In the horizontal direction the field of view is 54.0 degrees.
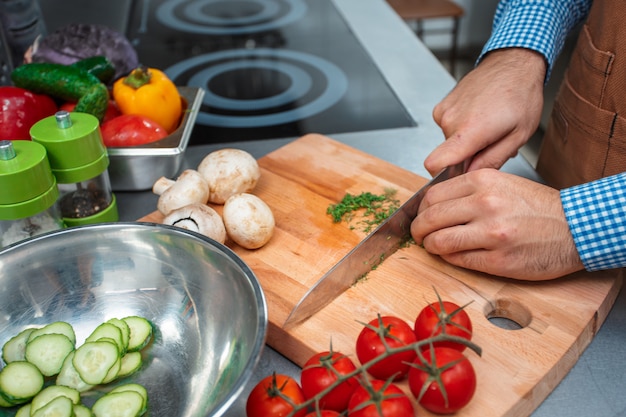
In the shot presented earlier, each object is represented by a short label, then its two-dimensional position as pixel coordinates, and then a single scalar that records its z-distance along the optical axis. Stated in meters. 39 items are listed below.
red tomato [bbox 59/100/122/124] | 1.25
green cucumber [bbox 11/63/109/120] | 1.22
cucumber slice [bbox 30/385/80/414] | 0.76
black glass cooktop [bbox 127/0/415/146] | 1.53
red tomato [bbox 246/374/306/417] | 0.71
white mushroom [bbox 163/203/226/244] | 1.02
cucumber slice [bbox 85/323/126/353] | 0.84
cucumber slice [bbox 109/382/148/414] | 0.78
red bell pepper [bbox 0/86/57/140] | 1.10
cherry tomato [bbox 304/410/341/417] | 0.69
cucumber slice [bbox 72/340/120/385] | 0.80
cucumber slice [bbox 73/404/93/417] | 0.74
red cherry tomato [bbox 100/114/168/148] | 1.18
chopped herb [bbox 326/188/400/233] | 1.15
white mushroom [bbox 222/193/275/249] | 1.04
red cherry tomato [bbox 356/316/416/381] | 0.77
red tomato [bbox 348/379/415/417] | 0.67
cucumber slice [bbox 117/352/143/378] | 0.85
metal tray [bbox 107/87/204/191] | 1.17
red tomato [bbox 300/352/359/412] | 0.73
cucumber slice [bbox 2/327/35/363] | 0.86
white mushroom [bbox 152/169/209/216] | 1.08
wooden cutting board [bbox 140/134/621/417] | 0.83
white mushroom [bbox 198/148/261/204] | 1.15
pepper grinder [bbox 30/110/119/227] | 0.98
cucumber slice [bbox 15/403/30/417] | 0.77
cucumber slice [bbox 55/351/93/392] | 0.82
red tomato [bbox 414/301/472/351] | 0.78
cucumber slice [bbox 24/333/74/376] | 0.82
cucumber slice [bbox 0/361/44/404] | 0.78
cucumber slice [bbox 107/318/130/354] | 0.86
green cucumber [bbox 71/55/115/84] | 1.34
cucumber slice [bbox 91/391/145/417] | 0.75
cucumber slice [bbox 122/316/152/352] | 0.88
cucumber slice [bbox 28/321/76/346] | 0.86
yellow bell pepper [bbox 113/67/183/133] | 1.27
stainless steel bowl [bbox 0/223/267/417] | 0.83
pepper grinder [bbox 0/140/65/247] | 0.89
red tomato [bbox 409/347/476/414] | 0.71
